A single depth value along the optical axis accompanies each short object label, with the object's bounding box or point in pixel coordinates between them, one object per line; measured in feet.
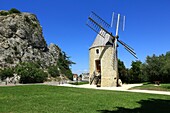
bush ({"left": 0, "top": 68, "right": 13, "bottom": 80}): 96.10
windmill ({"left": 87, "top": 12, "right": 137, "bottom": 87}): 67.12
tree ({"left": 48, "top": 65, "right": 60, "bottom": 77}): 119.96
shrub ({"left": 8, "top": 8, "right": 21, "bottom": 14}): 132.22
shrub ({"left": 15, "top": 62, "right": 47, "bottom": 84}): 91.45
